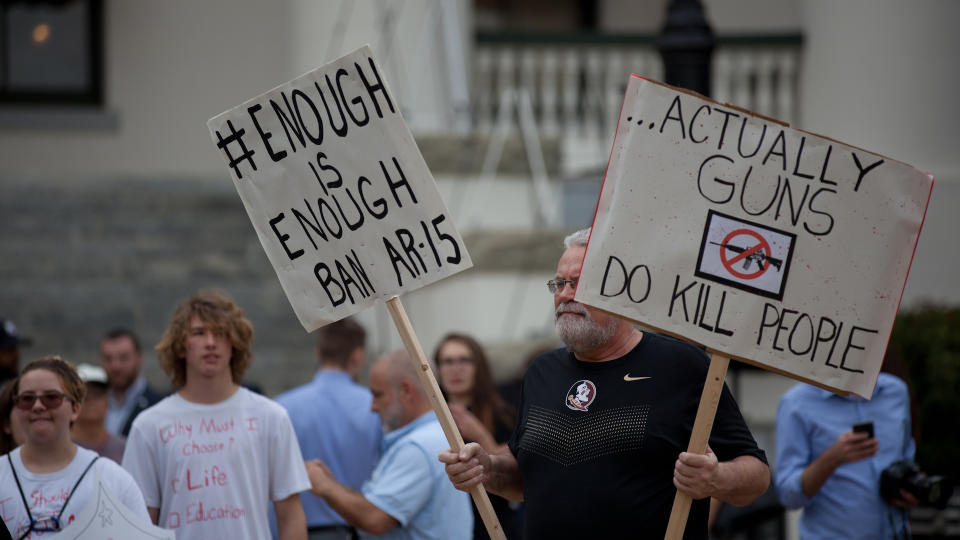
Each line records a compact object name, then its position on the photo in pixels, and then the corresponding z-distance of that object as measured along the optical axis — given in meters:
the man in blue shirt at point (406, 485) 10.87
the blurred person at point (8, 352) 15.46
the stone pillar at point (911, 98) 26.87
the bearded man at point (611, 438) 8.58
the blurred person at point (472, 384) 14.20
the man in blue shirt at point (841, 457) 12.31
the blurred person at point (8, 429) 11.08
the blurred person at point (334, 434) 13.73
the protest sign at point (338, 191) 9.30
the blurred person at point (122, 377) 16.09
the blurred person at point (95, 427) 13.20
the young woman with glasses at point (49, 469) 9.58
